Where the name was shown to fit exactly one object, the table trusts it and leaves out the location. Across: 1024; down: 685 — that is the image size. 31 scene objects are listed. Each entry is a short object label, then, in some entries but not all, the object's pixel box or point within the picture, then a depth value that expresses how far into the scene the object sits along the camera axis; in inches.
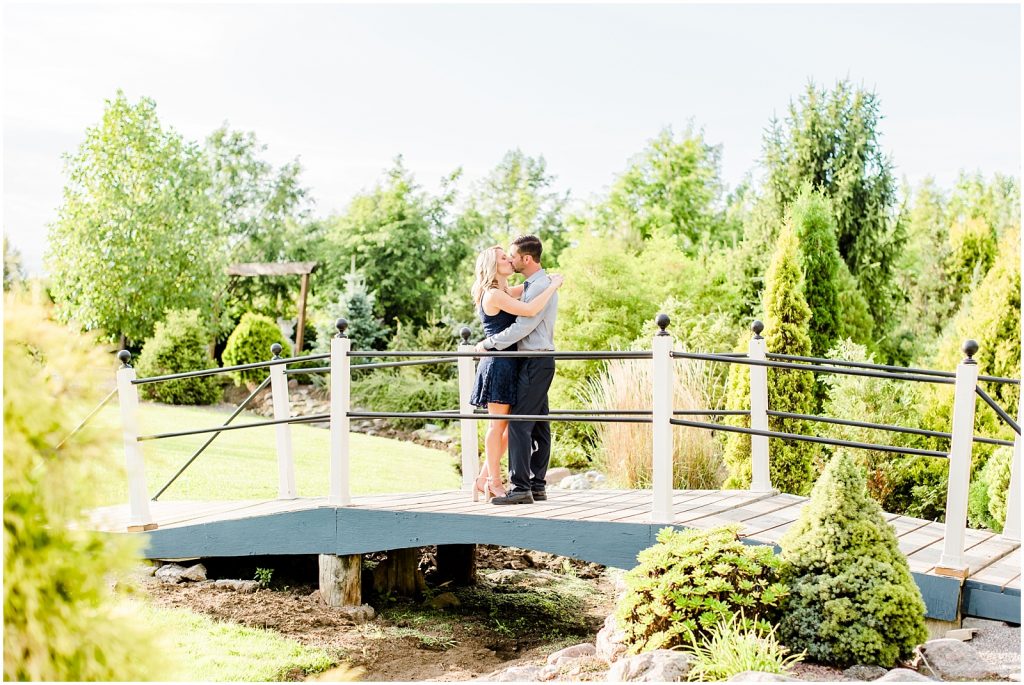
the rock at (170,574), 261.7
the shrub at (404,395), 656.4
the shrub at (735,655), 155.0
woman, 223.5
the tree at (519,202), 1008.9
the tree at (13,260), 1133.8
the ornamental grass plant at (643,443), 342.0
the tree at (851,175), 533.6
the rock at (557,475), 444.5
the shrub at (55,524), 84.9
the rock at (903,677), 151.8
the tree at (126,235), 721.0
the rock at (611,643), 190.9
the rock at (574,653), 203.8
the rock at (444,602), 269.5
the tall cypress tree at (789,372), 362.0
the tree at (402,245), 919.7
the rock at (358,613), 245.8
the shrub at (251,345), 743.1
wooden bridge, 186.7
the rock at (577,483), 413.5
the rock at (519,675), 194.5
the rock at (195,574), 265.4
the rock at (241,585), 260.8
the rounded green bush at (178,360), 670.5
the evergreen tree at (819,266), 464.4
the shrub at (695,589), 172.6
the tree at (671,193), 866.1
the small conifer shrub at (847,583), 168.1
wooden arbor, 826.8
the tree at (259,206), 1110.4
